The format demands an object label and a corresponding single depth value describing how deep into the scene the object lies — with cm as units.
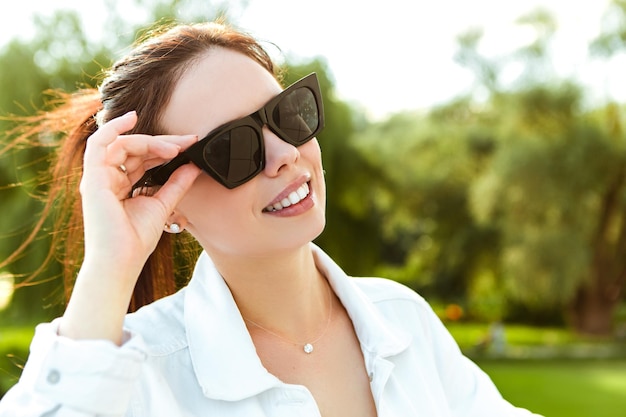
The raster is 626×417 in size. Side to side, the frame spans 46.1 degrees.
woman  126
